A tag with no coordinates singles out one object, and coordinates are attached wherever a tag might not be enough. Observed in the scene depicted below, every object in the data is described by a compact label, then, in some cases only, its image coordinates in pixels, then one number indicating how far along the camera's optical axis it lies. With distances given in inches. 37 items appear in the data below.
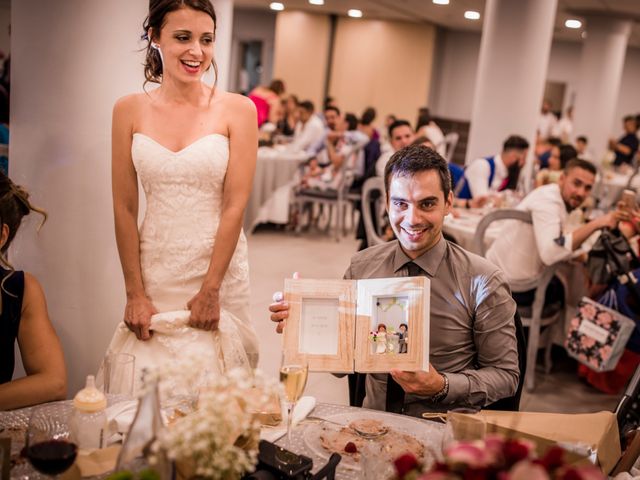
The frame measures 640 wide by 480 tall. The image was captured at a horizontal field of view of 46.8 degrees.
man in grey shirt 84.2
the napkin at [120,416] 61.3
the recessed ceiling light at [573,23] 569.0
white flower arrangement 44.9
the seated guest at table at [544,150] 389.4
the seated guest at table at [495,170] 247.0
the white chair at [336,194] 322.7
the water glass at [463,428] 54.6
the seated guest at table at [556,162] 237.6
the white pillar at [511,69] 316.5
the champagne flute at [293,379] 59.6
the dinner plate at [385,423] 63.2
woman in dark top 77.5
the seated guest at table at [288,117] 462.9
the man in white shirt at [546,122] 647.8
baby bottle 58.2
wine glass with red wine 50.9
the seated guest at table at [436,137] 407.2
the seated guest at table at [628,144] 512.1
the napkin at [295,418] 66.4
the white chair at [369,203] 189.5
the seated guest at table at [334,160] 327.0
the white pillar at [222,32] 128.1
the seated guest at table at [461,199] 233.7
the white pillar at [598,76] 534.0
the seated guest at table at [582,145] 471.5
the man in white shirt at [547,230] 167.3
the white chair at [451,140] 433.9
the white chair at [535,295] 167.6
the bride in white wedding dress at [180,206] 97.6
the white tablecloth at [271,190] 324.5
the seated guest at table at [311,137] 353.7
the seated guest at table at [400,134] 239.3
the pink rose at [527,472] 36.5
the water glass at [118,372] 62.2
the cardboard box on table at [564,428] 60.8
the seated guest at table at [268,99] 430.1
